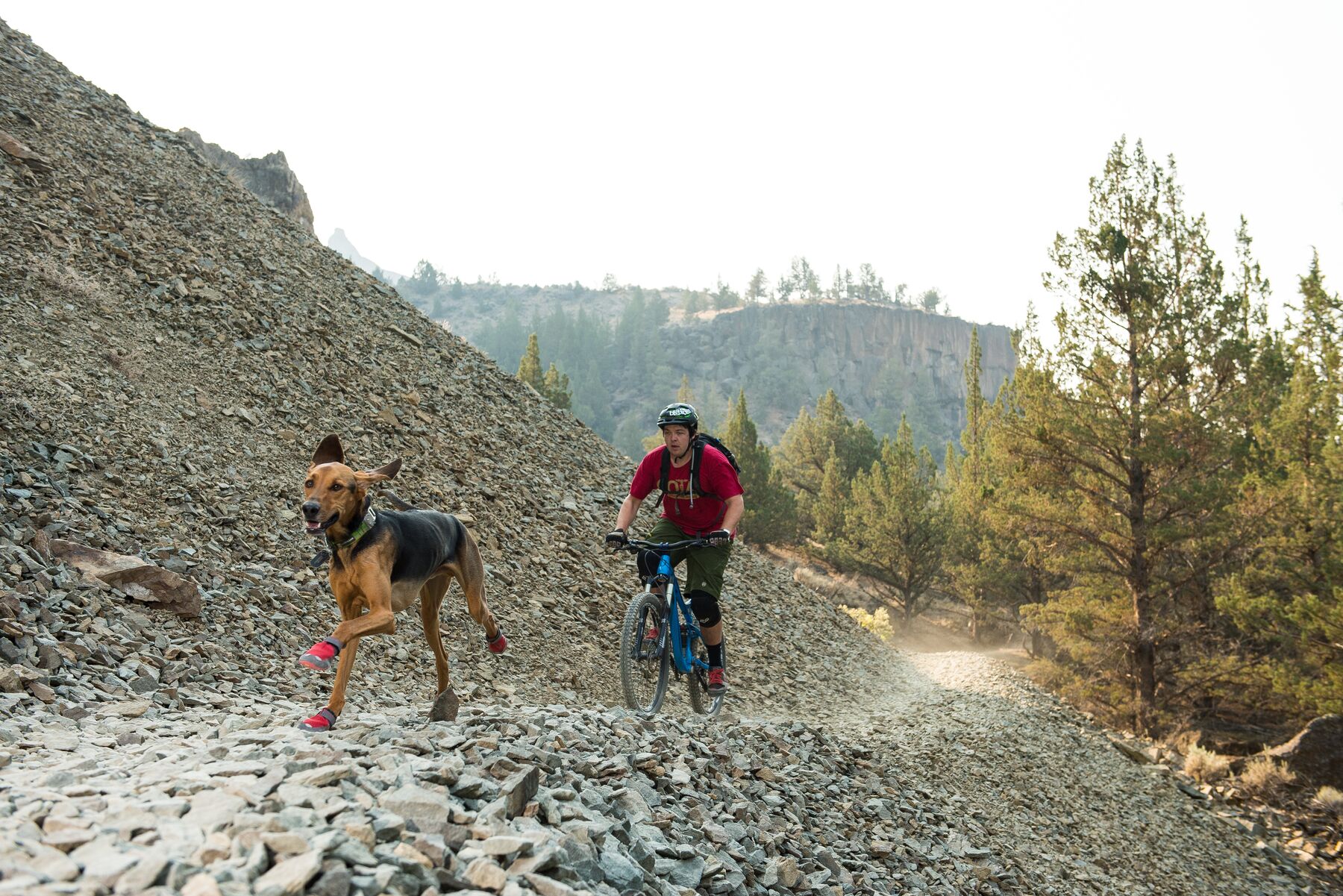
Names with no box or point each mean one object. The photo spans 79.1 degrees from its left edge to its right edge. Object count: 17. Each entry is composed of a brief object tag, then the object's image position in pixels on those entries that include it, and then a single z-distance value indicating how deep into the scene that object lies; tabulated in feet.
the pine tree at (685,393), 294.66
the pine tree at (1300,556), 44.32
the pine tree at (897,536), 98.99
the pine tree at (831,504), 115.34
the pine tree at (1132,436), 50.67
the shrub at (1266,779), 42.80
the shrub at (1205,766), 43.01
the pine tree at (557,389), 131.85
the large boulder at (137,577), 21.13
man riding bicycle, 21.86
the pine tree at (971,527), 88.74
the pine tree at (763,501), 108.58
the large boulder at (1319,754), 42.52
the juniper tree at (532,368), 140.67
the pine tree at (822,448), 137.80
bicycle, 21.81
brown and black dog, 13.56
